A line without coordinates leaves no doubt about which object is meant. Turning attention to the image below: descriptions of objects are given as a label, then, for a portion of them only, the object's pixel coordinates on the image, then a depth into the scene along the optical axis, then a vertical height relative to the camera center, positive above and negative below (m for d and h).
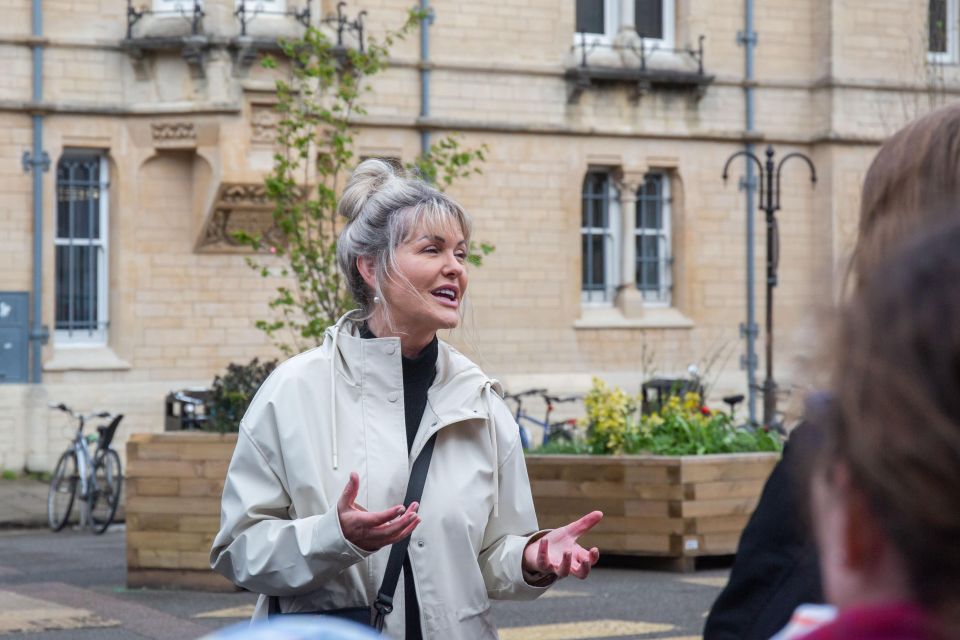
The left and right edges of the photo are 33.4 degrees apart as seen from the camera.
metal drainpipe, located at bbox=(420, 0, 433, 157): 20.02 +3.05
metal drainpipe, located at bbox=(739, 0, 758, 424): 21.95 +1.56
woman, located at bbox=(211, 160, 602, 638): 3.17 -0.32
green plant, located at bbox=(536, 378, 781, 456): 10.98 -0.74
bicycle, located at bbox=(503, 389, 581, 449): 16.34 -1.07
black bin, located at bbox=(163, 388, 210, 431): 15.53 -0.82
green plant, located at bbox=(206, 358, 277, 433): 10.09 -0.43
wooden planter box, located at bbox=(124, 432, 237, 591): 9.60 -1.07
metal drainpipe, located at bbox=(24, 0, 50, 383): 18.20 +1.65
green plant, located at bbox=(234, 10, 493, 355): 11.60 +1.05
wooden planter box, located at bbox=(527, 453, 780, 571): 10.38 -1.12
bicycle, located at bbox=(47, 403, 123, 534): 14.32 -1.39
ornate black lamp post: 16.67 +0.90
